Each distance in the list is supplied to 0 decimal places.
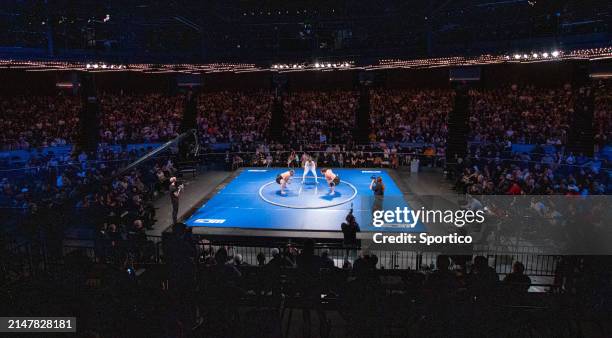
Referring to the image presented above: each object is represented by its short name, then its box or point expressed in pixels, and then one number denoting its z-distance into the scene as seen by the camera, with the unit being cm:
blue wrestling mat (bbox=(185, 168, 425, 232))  1354
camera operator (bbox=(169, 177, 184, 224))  1291
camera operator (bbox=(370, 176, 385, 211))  1462
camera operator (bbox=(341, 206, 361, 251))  1061
